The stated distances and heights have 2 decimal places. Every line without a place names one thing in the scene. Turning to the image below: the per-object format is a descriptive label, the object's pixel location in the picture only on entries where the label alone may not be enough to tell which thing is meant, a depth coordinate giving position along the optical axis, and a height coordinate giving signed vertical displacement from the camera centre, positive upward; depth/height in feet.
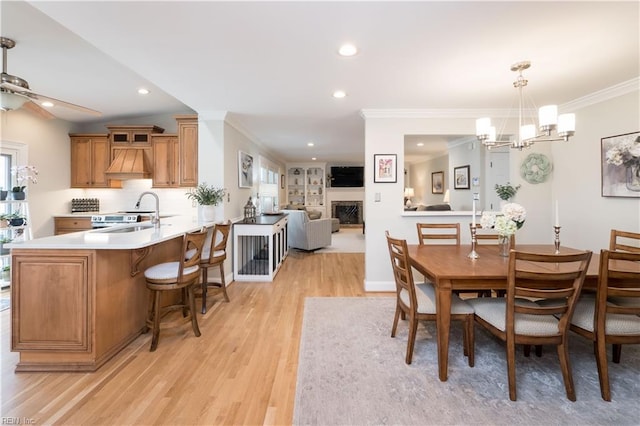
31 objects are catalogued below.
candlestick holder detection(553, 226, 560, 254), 8.16 -0.80
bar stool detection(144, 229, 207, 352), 8.22 -1.79
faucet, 10.25 -0.24
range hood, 15.78 +2.50
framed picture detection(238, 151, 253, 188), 15.96 +2.41
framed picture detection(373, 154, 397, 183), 12.99 +1.94
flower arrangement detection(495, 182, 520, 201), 13.08 +0.90
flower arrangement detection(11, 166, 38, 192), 12.91 +1.80
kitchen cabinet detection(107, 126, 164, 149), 16.16 +4.22
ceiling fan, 7.19 +3.00
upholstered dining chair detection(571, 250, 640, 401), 5.79 -2.19
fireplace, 36.76 +0.21
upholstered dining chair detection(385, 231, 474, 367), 7.16 -2.26
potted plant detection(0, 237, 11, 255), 12.32 -1.09
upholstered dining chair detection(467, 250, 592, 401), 5.73 -1.94
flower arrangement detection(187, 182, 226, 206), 12.76 +0.80
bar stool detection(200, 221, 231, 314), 10.83 -1.53
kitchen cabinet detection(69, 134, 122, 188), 16.63 +3.07
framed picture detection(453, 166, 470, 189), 20.98 +2.48
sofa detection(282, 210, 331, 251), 21.17 -1.35
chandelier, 7.18 +2.19
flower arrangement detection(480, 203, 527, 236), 7.90 -0.21
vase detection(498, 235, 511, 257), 8.25 -0.87
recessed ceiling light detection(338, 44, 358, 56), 7.26 +3.98
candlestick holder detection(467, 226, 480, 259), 8.11 -0.96
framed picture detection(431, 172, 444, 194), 28.12 +2.82
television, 36.17 +4.37
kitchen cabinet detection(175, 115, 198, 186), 13.78 +2.95
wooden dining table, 6.46 -1.41
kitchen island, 7.03 -2.06
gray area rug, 5.63 -3.72
